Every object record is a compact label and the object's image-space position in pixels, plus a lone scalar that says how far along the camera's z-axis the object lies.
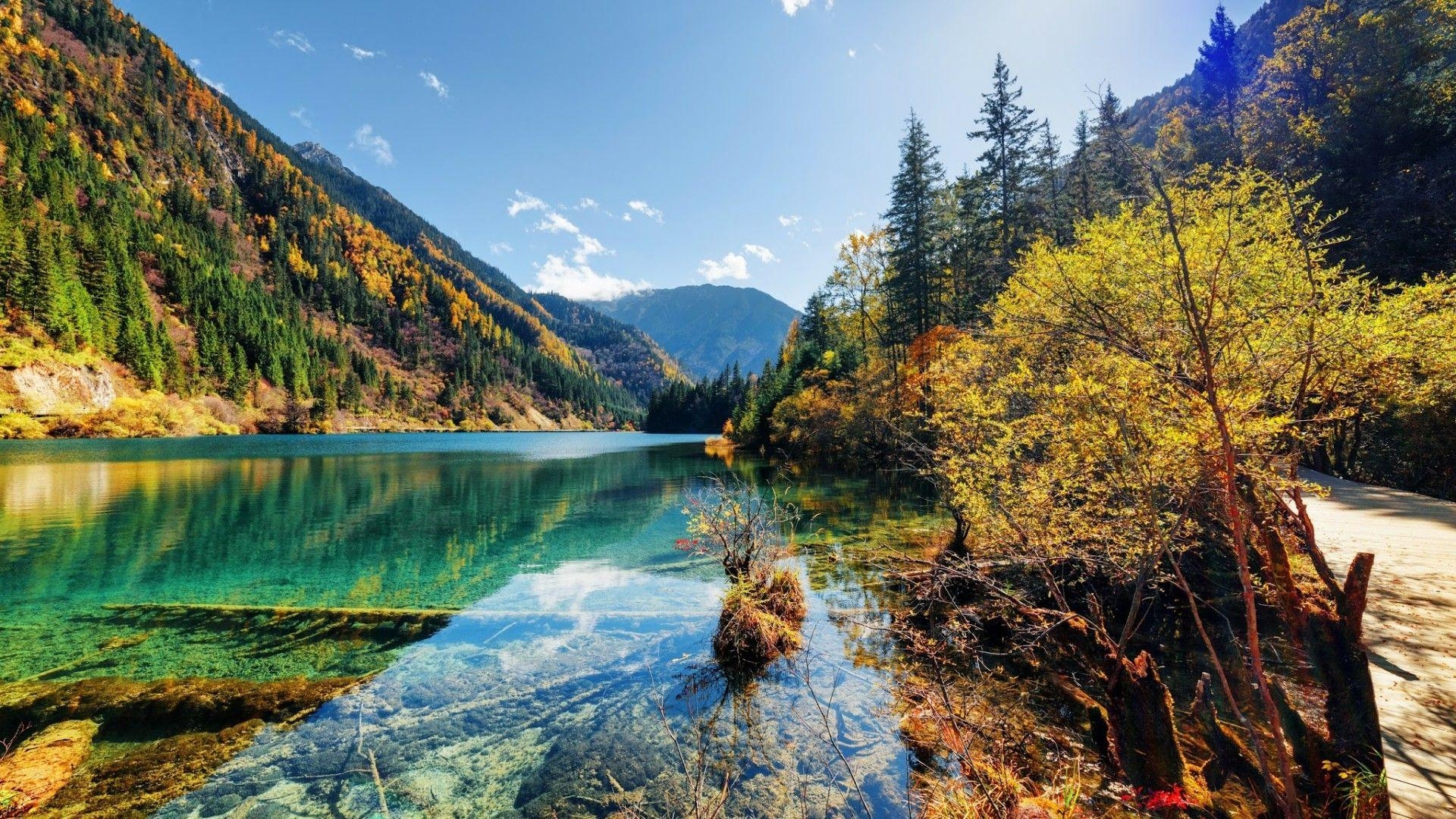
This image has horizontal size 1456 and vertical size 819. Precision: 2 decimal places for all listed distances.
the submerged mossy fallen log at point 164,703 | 7.49
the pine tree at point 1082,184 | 30.97
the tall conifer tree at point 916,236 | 32.09
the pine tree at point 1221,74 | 35.34
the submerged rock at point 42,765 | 5.79
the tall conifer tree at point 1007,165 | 29.58
